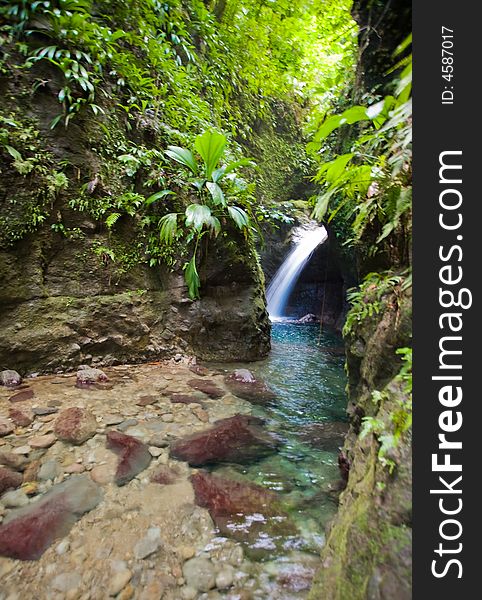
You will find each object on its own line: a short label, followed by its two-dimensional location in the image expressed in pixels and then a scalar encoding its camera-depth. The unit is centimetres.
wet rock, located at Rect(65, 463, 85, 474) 169
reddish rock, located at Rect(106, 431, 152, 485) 170
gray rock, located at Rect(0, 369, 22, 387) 259
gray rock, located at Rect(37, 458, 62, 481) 163
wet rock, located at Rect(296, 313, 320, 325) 799
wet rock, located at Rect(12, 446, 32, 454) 179
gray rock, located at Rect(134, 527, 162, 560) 122
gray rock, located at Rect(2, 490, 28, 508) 143
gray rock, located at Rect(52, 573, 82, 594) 107
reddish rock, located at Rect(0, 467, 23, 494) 152
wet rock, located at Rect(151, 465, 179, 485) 167
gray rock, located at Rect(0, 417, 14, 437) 193
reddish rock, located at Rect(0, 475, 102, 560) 121
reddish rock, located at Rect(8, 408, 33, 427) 206
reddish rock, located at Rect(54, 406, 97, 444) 197
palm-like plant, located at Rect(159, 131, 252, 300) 342
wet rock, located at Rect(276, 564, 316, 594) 111
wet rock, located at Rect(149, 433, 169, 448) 200
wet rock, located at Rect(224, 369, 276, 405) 295
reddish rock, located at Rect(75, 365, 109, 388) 282
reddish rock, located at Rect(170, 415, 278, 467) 192
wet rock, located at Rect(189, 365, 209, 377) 346
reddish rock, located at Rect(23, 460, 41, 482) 161
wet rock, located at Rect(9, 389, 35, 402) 237
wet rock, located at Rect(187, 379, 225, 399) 291
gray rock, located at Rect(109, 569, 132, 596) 107
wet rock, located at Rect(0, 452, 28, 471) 166
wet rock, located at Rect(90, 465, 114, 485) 164
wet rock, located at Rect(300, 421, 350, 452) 220
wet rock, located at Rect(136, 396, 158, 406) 255
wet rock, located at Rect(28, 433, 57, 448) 187
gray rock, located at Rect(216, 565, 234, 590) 111
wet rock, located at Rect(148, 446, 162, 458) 190
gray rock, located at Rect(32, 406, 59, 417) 219
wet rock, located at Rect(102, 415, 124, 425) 220
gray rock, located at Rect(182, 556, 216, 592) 111
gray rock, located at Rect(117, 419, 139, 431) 216
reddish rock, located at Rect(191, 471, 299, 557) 133
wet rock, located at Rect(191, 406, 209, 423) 239
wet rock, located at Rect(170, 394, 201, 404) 267
